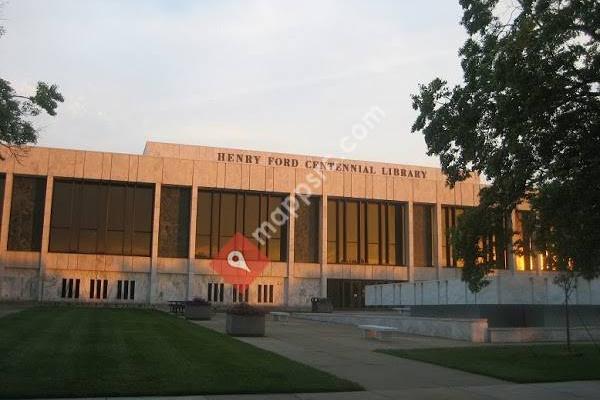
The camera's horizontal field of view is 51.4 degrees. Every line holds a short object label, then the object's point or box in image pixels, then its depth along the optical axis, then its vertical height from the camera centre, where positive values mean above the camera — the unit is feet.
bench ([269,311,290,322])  115.71 -4.52
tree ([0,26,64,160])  49.83 +14.93
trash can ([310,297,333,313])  167.63 -3.43
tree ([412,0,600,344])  38.22 +12.07
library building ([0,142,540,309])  184.65 +20.83
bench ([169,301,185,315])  133.41 -3.57
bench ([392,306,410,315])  141.26 -3.71
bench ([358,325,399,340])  74.43 -4.77
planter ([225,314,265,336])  72.90 -3.85
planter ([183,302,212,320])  109.60 -3.60
